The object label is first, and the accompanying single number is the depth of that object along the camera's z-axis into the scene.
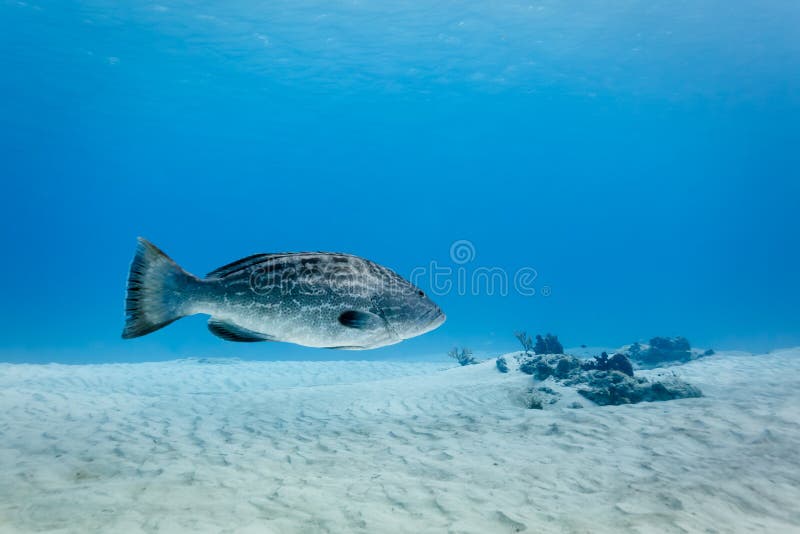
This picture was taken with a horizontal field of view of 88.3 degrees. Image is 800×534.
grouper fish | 1.50
